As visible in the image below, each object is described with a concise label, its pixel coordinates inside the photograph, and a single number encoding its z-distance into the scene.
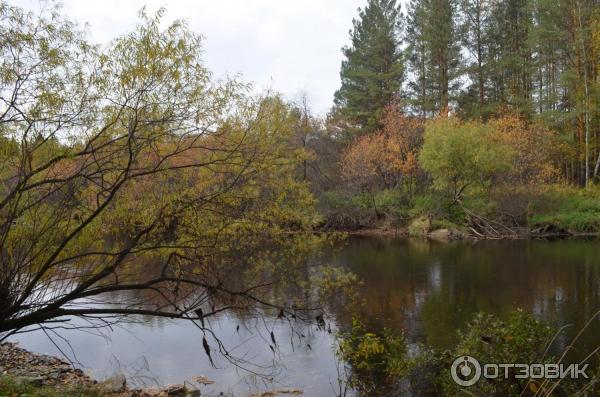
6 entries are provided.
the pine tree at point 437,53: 37.72
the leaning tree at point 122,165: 5.70
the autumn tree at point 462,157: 28.20
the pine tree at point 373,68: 38.34
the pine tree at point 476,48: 37.22
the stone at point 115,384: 7.96
